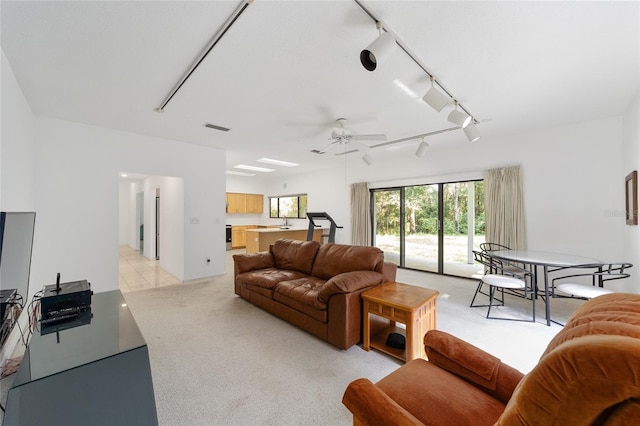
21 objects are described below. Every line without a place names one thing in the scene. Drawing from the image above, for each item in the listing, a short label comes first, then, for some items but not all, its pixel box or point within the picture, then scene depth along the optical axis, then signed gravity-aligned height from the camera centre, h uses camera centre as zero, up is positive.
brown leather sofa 2.44 -0.80
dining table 2.95 -0.54
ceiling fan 3.52 +1.14
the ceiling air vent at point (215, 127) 3.91 +1.39
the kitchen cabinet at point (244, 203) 9.16 +0.51
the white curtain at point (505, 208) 4.35 +0.15
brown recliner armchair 0.57 -0.49
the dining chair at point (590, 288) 2.76 -0.82
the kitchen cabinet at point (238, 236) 9.30 -0.71
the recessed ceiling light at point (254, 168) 7.19 +1.41
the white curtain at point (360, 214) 6.45 +0.06
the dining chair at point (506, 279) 3.11 -0.81
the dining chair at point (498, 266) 3.63 -0.72
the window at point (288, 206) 8.66 +0.36
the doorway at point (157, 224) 6.79 -0.22
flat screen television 1.75 -0.38
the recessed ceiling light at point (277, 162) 6.38 +1.39
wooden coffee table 2.18 -0.88
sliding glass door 5.12 -0.18
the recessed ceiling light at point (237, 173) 8.17 +1.42
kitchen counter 6.71 -0.54
